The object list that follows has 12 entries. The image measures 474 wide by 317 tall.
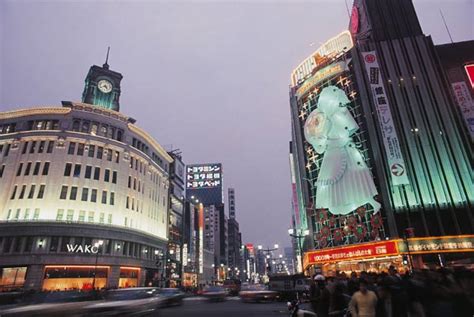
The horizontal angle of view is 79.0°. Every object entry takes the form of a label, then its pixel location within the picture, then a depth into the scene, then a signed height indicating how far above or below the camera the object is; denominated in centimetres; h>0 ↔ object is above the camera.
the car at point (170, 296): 2181 -184
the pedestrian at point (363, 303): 670 -88
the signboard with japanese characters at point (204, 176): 11938 +3652
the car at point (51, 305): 1010 -105
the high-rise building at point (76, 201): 3785 +1057
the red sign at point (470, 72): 4062 +2510
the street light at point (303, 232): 4634 +531
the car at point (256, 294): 2492 -222
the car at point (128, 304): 1220 -140
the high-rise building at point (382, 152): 3556 +1476
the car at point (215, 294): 2697 -220
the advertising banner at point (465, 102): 3831 +2021
